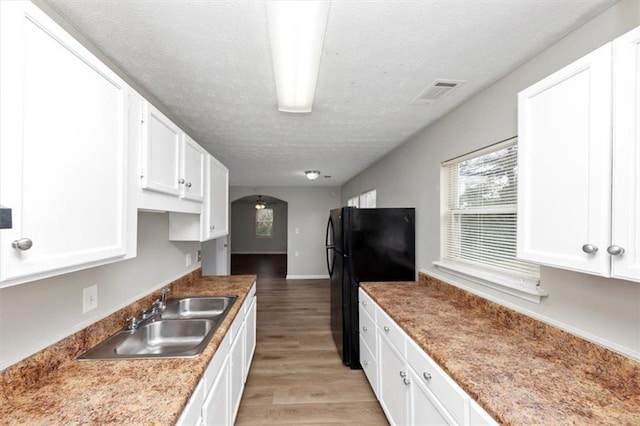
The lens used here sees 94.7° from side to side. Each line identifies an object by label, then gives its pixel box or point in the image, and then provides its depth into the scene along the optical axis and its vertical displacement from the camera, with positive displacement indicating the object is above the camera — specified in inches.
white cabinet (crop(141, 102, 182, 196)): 52.7 +11.8
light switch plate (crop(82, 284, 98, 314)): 55.1 -16.7
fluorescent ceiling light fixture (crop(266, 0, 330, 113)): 41.3 +28.8
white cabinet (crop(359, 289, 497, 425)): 45.3 -34.1
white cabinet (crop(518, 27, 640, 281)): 35.0 +7.2
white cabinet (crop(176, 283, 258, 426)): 46.8 -35.2
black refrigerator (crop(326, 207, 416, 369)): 113.2 -15.3
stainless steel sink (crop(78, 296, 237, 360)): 53.4 -27.9
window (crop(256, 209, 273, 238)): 490.6 -16.6
